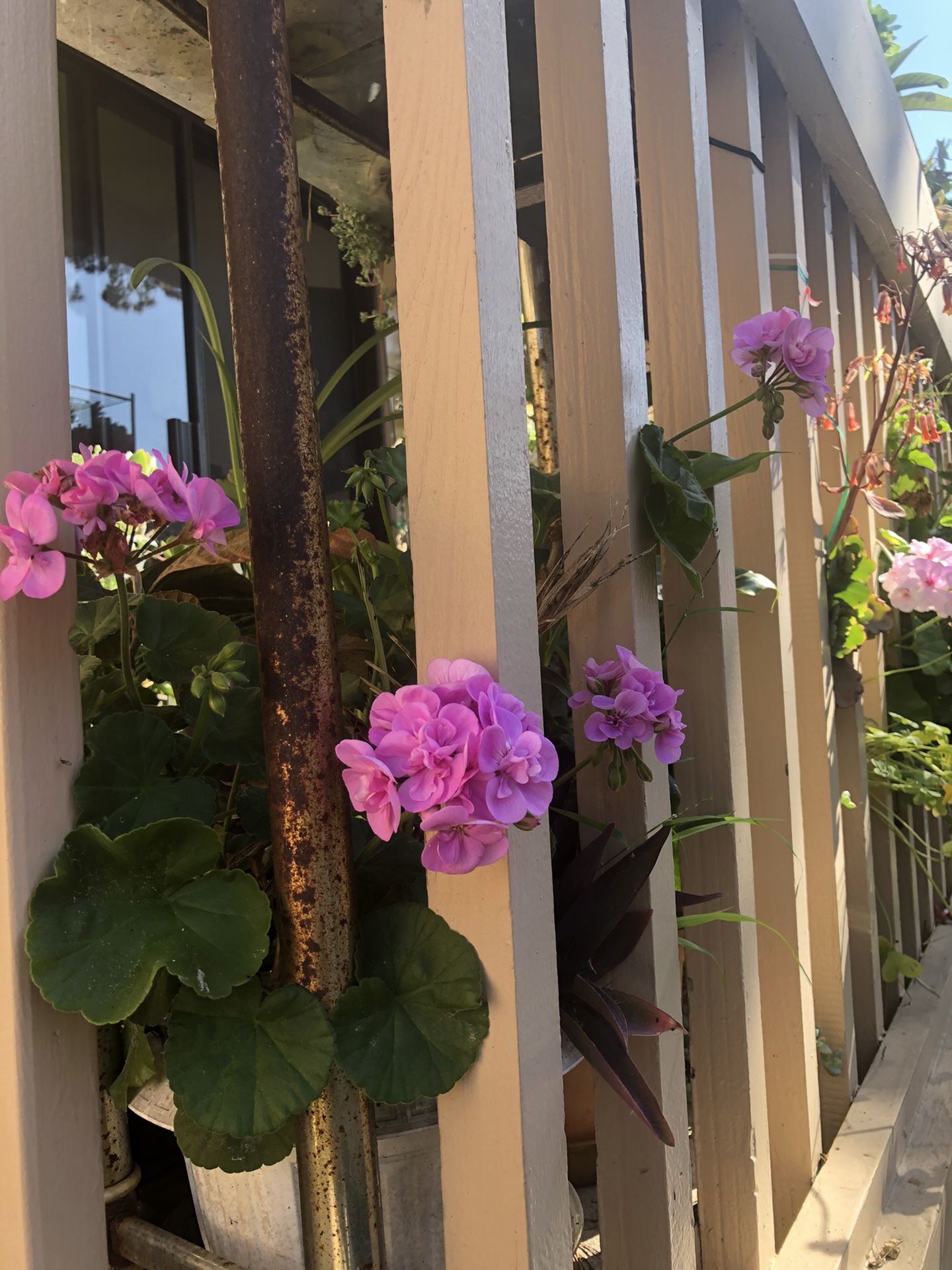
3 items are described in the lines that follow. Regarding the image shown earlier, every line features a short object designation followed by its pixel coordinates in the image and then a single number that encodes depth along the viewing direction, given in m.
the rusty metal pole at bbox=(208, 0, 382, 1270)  0.58
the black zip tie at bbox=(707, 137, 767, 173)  1.15
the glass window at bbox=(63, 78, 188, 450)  2.16
